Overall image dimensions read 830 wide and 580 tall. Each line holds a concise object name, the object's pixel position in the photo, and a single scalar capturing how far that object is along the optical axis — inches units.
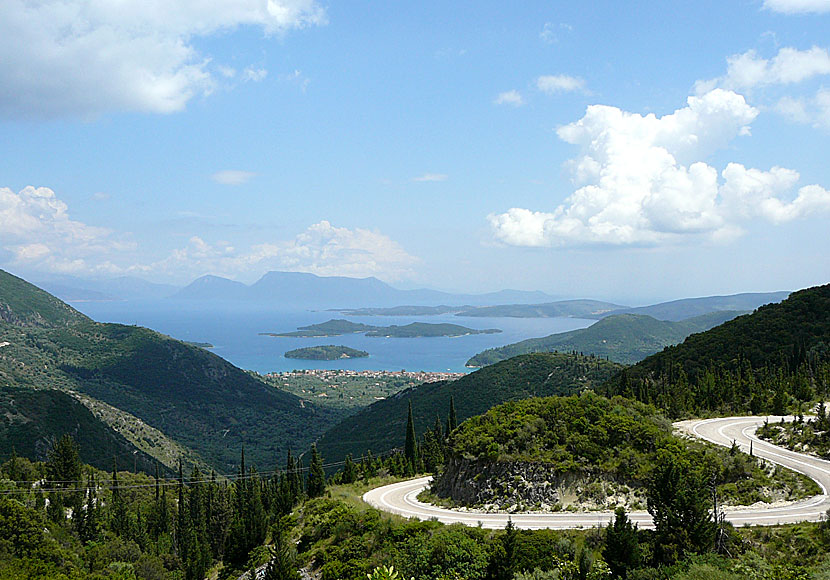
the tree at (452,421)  2485.4
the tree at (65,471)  2433.6
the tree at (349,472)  2063.2
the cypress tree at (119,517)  2193.7
